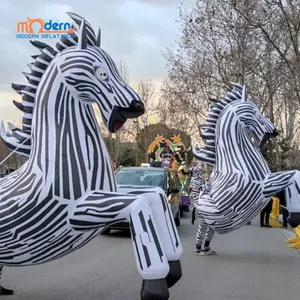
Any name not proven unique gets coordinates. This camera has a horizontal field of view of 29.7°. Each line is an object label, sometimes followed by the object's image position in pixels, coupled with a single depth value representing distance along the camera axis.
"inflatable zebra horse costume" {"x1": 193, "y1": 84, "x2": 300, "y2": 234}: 9.32
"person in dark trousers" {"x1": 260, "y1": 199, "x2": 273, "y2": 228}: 18.05
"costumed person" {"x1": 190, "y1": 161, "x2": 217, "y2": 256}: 11.11
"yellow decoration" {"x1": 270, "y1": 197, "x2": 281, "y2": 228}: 18.10
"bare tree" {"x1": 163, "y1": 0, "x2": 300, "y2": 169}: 15.05
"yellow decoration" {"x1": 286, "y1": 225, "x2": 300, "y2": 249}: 10.95
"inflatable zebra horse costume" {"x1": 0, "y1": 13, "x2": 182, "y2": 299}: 4.76
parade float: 22.86
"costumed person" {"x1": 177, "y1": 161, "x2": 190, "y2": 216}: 22.47
